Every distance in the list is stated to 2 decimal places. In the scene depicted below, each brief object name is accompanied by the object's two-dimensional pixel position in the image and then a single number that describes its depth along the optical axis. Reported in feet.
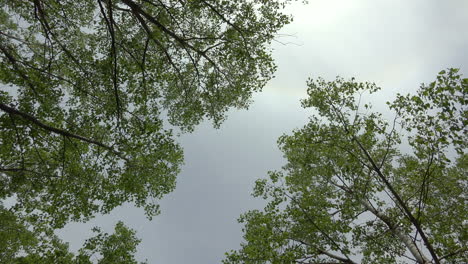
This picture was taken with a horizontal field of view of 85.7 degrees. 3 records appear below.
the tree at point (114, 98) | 28.04
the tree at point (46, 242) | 36.22
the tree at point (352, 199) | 19.80
